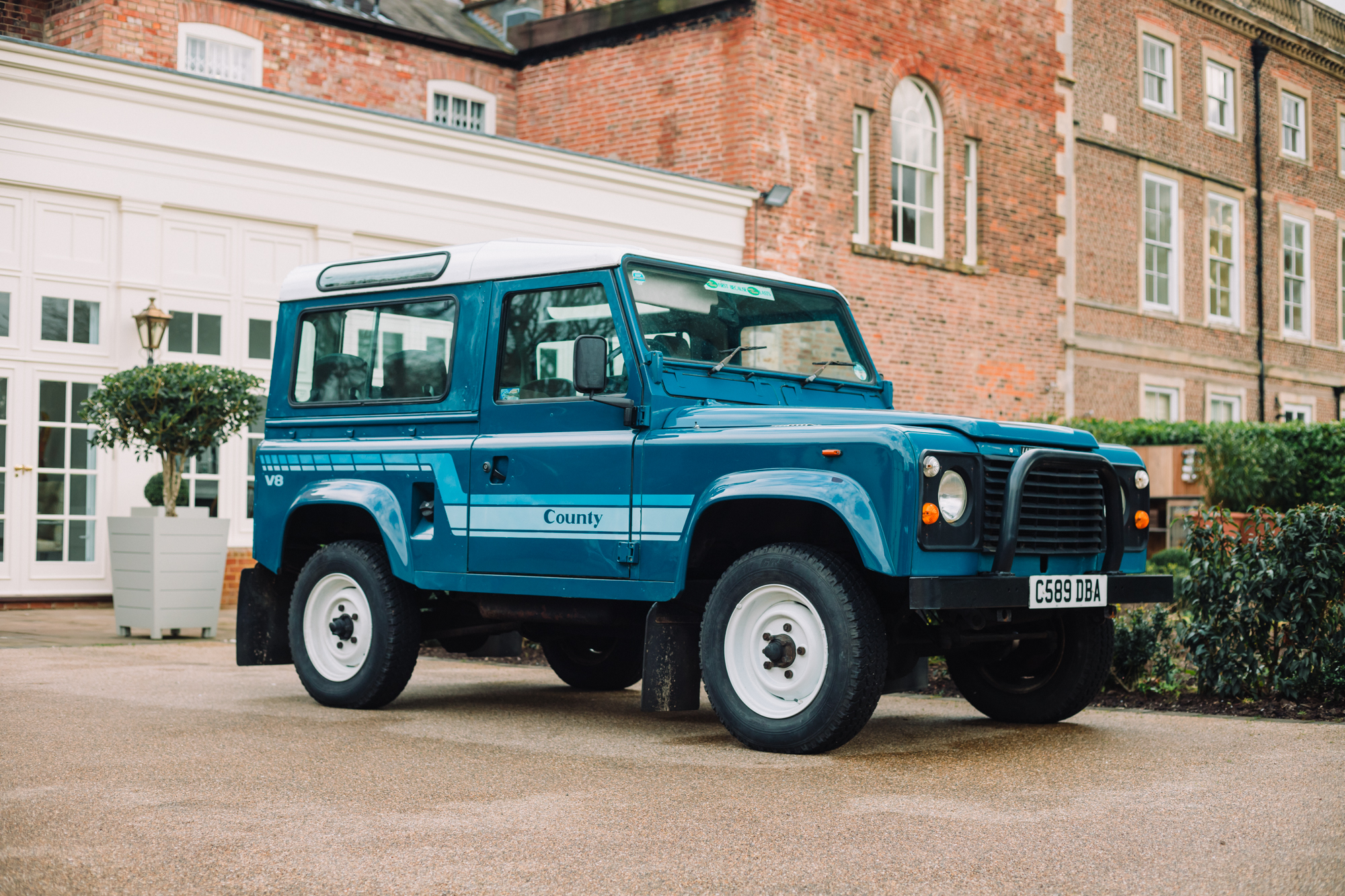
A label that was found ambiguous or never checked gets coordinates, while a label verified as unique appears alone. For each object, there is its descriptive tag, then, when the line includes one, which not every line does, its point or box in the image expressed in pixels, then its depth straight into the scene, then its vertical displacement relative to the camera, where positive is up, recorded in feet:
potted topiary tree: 37.29 -0.31
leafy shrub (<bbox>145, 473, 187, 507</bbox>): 41.34 -0.53
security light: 60.80 +11.16
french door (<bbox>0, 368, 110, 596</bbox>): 43.45 -0.59
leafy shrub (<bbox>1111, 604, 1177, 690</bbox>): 27.91 -3.23
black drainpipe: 91.56 +13.27
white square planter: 38.09 -2.48
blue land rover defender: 20.29 -0.41
